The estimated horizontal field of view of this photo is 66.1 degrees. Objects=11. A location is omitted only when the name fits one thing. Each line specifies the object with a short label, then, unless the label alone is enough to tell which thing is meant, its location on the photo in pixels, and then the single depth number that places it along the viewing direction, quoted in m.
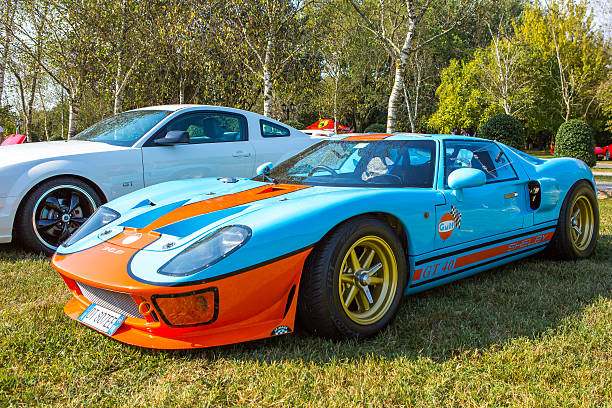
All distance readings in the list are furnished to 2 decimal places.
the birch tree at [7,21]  13.16
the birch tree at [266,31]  11.90
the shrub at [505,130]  12.37
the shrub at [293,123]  26.49
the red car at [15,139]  10.48
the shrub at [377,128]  27.84
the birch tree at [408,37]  8.68
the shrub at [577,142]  12.95
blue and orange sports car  2.08
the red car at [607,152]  29.14
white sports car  4.12
